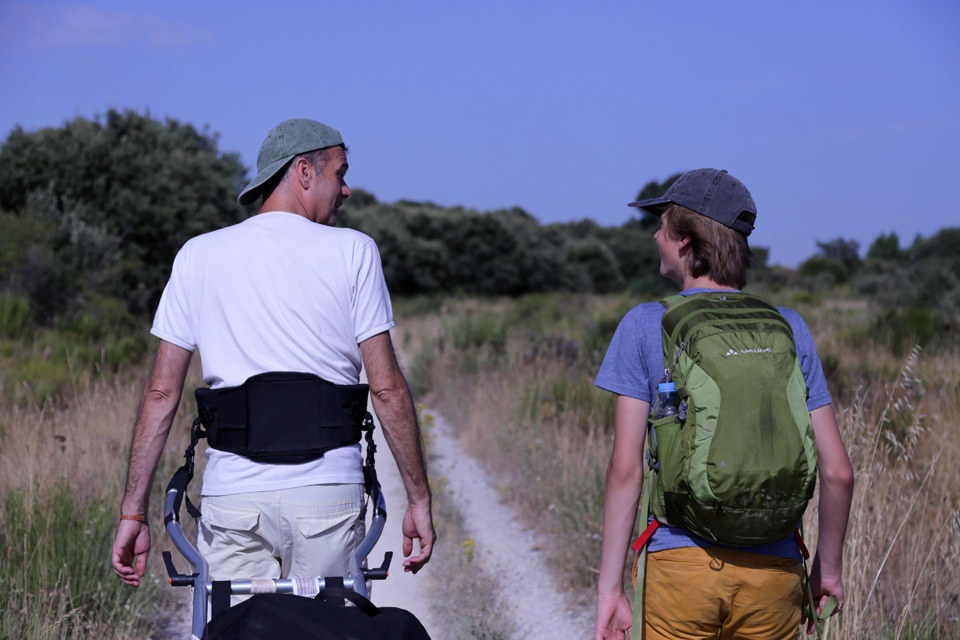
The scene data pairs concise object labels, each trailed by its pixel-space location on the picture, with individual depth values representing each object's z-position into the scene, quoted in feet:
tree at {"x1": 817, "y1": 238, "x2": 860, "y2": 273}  246.88
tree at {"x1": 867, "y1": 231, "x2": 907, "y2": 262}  272.31
